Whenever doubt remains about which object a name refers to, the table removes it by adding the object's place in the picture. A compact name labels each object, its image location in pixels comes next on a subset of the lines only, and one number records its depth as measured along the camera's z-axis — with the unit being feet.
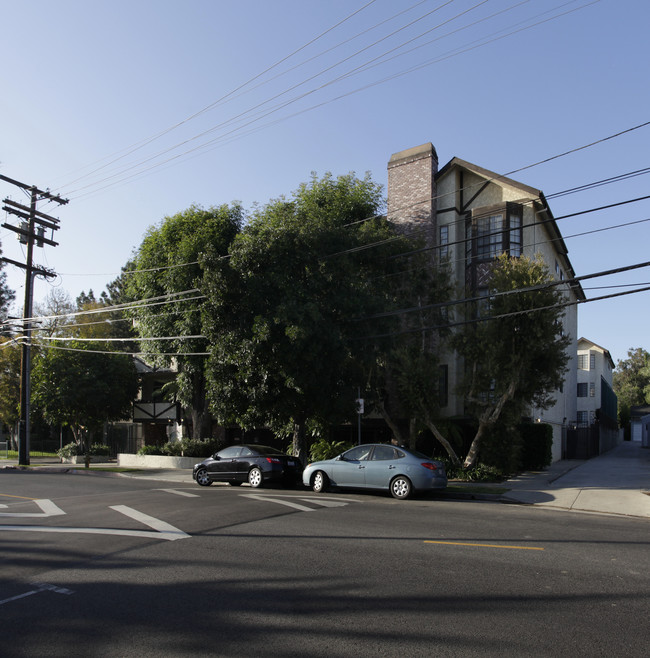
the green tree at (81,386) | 103.96
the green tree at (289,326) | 57.93
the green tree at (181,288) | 84.84
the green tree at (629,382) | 267.20
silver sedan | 47.39
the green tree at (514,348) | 58.18
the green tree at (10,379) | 135.95
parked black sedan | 57.47
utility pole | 96.68
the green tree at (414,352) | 63.82
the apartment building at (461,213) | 78.43
